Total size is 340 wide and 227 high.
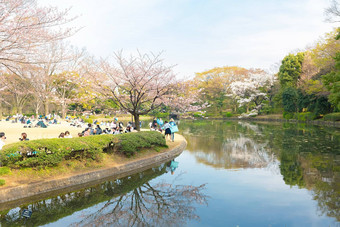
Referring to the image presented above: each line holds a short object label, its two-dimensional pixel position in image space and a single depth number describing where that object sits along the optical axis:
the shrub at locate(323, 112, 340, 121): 32.86
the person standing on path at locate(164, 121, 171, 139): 17.11
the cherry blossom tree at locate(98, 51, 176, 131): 14.23
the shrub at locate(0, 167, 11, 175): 7.92
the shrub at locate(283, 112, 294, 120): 43.97
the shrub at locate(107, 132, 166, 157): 11.53
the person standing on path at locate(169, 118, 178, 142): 16.75
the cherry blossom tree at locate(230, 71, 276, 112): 52.53
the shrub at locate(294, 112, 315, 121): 38.59
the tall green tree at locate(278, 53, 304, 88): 44.47
